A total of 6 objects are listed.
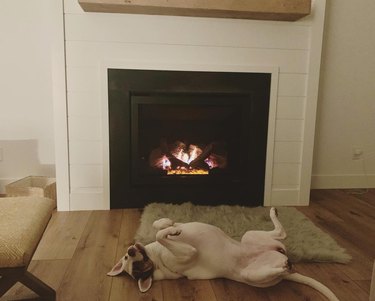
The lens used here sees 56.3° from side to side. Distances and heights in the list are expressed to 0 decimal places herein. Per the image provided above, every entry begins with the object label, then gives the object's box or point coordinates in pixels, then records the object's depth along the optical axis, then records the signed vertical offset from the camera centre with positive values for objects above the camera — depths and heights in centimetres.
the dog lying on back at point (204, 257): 143 -59
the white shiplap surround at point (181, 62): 223 +36
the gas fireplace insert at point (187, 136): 231 -13
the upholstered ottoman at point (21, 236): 107 -40
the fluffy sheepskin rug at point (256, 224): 174 -63
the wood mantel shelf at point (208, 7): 205 +66
